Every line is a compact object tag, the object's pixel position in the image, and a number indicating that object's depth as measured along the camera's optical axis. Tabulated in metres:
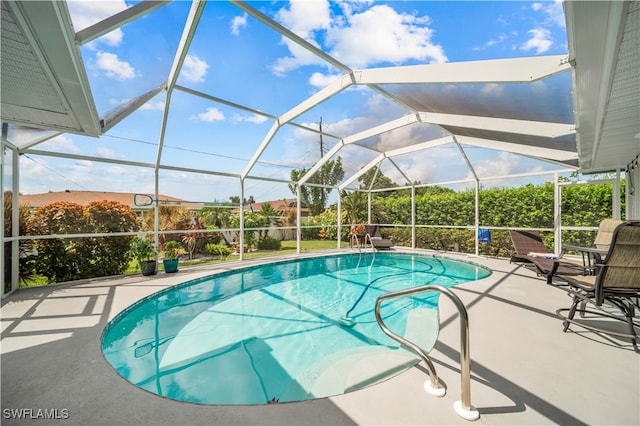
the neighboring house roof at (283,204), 15.07
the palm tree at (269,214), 13.70
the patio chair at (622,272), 2.94
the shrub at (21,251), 5.27
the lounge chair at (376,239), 11.06
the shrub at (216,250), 11.70
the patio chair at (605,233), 4.68
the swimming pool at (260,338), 2.97
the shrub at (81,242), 6.30
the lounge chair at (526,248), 6.43
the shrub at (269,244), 13.33
